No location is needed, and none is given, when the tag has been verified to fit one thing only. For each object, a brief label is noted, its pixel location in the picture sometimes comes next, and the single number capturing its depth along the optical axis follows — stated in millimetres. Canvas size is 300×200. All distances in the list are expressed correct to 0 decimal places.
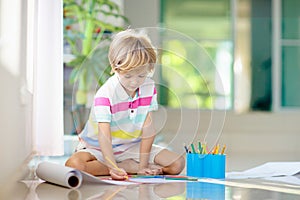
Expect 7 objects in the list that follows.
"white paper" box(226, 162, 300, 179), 2318
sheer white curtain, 2307
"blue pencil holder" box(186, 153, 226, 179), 2178
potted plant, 4445
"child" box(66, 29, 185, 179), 2109
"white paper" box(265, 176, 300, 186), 2088
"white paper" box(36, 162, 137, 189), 1806
